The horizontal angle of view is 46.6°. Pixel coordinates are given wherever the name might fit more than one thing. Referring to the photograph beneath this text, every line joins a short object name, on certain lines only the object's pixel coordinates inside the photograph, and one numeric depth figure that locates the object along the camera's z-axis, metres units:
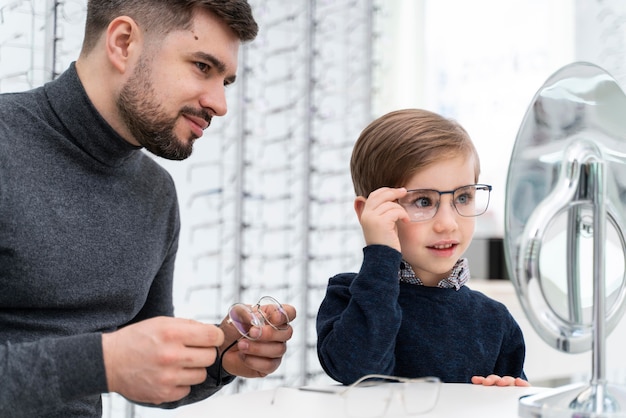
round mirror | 0.79
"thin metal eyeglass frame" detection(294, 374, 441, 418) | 0.79
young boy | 1.02
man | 1.15
